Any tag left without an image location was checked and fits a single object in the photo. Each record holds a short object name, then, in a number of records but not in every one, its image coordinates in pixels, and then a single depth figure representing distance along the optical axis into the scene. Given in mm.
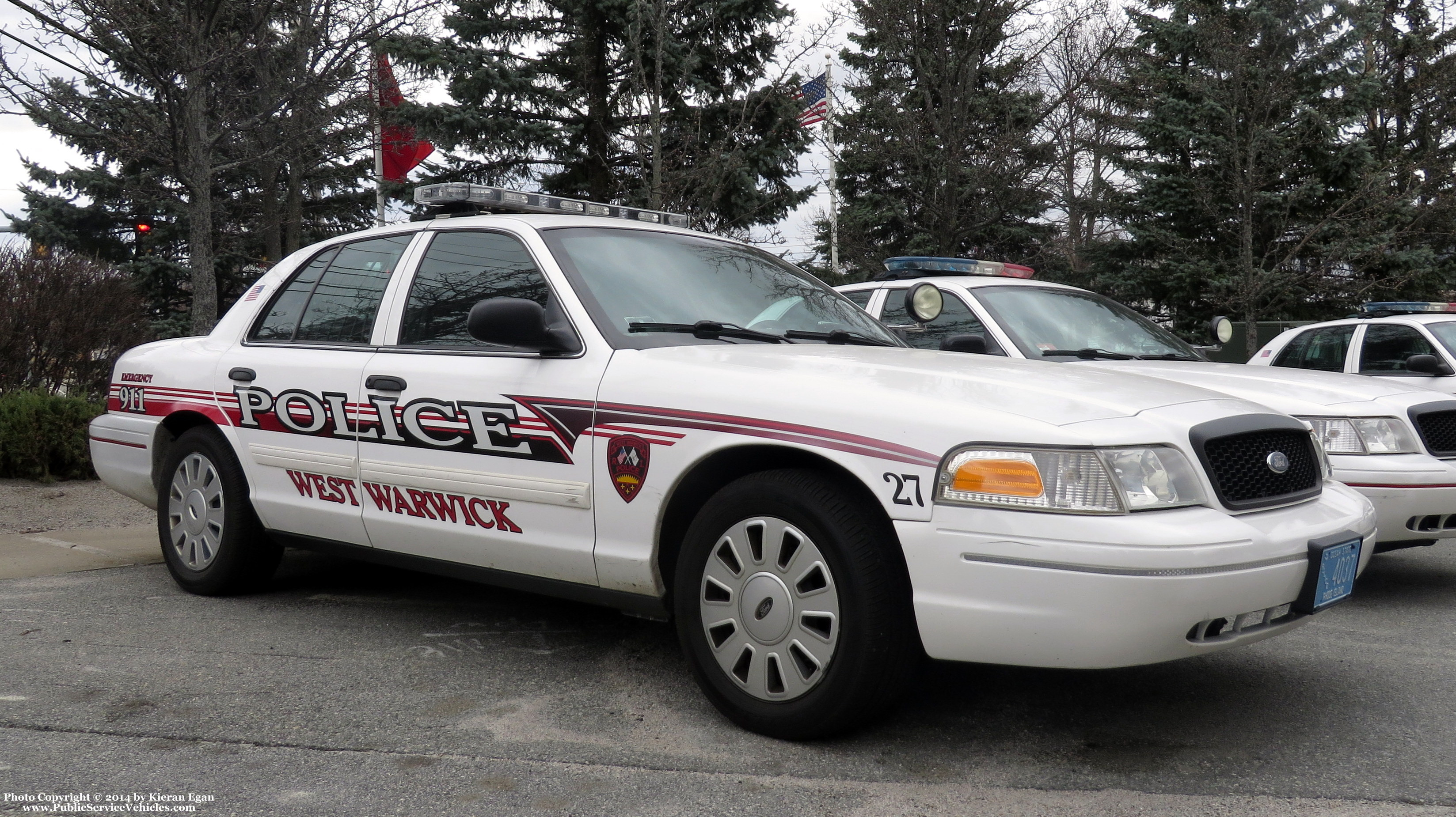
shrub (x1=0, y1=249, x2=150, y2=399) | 9516
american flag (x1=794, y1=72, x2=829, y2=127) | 16688
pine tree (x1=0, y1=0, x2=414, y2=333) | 8930
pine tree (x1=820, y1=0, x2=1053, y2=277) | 13453
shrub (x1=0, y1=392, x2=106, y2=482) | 8375
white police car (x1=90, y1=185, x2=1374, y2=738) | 2914
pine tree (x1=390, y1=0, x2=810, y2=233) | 15438
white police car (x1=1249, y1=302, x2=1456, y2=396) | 7930
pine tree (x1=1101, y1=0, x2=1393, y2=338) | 15398
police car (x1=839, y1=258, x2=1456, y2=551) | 5219
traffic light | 15609
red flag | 14500
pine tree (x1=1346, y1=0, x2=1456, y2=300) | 17641
